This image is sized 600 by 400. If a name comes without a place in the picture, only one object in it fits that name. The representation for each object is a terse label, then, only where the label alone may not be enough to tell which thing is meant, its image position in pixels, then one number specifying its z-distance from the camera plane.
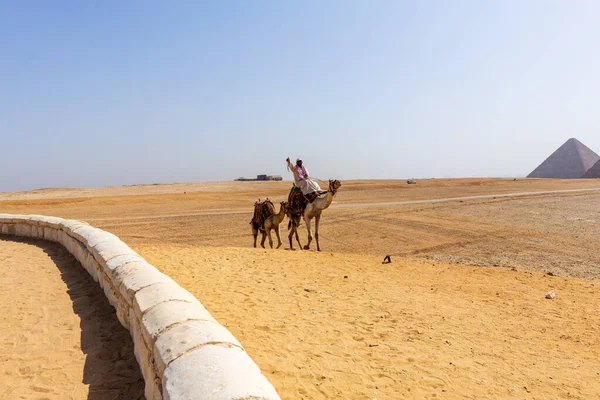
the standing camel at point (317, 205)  13.77
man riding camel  14.12
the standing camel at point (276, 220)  14.67
